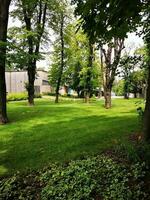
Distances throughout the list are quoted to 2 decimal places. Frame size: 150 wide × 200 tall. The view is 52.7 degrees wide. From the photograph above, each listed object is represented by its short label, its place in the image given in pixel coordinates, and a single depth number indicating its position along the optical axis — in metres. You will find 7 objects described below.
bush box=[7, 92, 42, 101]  23.44
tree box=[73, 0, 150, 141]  2.78
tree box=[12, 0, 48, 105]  13.20
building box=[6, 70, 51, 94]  33.71
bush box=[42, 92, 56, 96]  33.17
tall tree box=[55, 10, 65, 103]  20.16
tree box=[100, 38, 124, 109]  12.73
